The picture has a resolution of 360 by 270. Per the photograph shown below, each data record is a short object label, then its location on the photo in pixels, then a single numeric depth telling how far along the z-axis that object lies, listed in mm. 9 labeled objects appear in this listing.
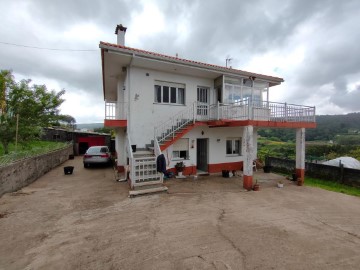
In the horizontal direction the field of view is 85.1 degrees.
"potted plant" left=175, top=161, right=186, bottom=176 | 11242
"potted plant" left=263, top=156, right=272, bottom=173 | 13472
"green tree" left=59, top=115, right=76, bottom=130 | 36994
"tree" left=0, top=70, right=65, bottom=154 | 12133
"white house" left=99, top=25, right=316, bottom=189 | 9317
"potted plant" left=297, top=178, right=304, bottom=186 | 10392
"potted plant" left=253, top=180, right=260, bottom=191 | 8969
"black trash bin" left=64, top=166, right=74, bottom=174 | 11938
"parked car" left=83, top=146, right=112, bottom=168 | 14117
